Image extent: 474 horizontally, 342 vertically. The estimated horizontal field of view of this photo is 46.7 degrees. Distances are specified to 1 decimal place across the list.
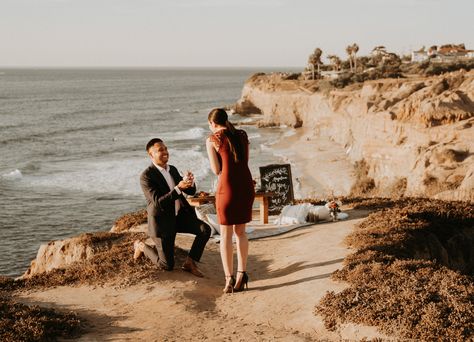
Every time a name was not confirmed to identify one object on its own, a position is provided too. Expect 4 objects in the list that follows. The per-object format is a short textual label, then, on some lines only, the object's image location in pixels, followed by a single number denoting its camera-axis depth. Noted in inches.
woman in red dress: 318.3
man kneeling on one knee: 371.9
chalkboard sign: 611.5
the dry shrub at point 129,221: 583.8
